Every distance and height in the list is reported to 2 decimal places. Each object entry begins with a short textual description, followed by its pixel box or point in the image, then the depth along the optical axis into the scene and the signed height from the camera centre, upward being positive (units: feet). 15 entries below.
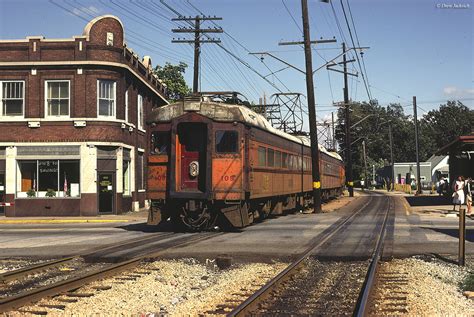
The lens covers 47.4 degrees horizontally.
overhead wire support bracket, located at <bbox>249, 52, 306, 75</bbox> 88.07 +20.83
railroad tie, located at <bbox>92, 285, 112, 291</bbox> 25.68 -4.68
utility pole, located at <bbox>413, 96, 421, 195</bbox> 154.40 +4.32
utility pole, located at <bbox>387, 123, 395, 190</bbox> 241.10 +3.36
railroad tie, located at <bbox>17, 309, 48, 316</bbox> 21.07 -4.79
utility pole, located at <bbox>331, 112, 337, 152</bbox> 211.20 +20.25
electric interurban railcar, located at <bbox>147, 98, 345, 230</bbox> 49.62 +2.32
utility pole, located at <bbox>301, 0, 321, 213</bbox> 82.64 +12.22
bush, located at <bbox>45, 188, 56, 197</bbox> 89.20 -0.47
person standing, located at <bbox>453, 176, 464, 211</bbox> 73.61 -0.93
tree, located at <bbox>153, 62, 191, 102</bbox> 188.59 +40.45
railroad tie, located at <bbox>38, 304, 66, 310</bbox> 22.14 -4.78
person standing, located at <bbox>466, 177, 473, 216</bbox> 73.87 -2.60
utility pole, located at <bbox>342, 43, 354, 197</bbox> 155.43 +17.30
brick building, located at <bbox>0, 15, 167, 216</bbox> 88.63 +10.65
